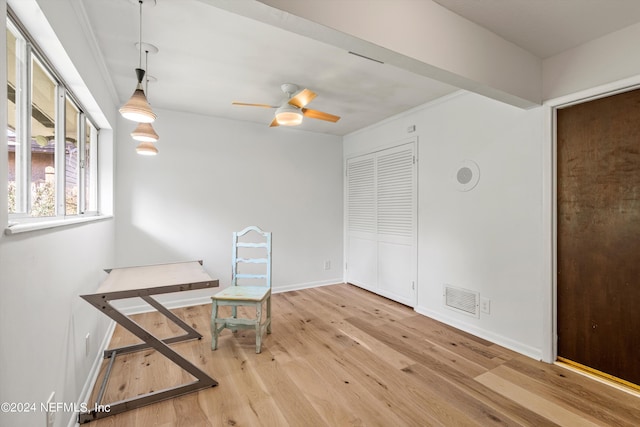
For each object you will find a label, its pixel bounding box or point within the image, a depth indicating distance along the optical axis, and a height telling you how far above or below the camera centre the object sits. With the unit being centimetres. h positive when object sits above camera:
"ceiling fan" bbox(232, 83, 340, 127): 257 +100
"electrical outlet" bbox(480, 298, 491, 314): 279 -87
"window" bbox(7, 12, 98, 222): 131 +43
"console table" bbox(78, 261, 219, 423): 173 -48
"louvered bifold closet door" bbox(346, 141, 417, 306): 369 -10
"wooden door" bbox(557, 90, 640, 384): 204 -14
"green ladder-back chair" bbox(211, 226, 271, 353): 254 -76
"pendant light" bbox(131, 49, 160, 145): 222 +63
